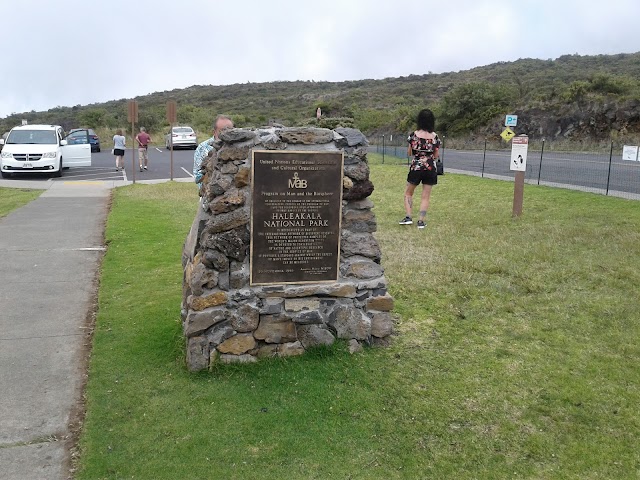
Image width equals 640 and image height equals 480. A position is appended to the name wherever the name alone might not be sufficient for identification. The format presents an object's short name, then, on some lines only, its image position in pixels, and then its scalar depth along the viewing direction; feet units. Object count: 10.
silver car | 123.44
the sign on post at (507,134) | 41.83
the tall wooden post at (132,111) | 65.72
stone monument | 15.61
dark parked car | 117.08
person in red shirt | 77.10
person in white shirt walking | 75.36
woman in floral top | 30.37
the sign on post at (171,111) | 67.56
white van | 68.64
